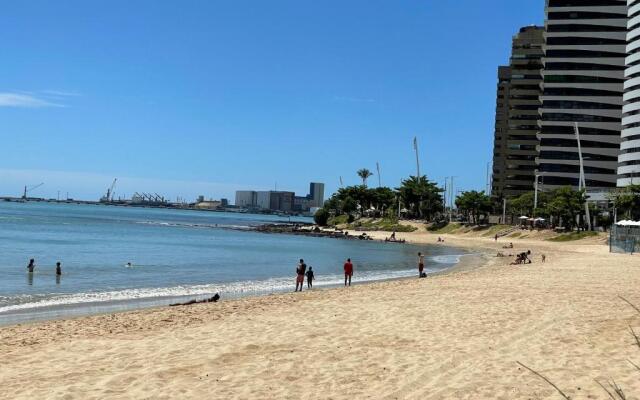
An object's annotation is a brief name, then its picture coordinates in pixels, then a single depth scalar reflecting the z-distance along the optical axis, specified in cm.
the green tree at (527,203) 10912
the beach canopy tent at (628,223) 5890
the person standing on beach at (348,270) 3200
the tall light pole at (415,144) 16762
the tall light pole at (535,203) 10138
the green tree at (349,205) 16050
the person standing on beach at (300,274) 2981
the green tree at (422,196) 13750
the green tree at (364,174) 19688
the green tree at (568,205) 8629
